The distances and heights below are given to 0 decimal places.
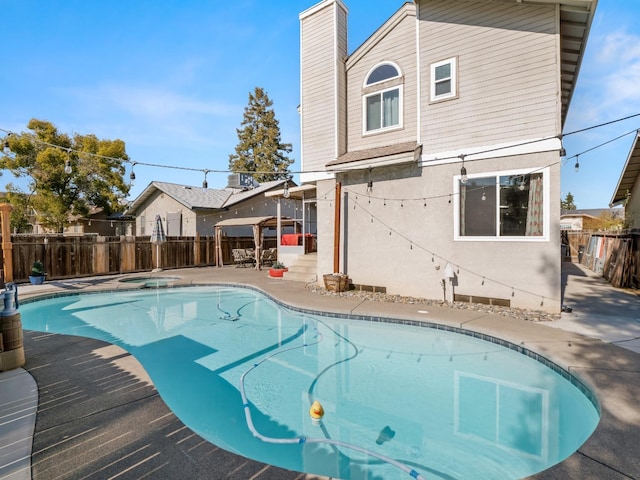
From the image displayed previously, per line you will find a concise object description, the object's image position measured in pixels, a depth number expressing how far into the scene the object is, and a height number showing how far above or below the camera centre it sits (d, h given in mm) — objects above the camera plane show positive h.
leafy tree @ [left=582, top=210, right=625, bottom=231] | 19034 +405
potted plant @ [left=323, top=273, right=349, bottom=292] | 9656 -1535
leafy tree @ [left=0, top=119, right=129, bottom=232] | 21000 +4000
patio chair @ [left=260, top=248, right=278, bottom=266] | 16688 -1319
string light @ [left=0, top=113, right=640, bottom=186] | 5836 +1882
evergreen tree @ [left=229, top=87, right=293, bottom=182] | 35062 +9554
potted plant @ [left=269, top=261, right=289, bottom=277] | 12977 -1553
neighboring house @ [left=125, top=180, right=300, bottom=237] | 19062 +1481
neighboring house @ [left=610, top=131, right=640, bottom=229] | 13421 +1970
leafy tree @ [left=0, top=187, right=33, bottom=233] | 22641 +1703
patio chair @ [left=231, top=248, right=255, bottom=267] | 16969 -1239
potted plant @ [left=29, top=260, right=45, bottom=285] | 11406 -1448
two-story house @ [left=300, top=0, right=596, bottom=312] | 7098 +2210
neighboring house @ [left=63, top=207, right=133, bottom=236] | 23781 +584
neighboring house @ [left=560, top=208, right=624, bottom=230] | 23094 +933
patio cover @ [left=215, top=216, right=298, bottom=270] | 15719 +354
